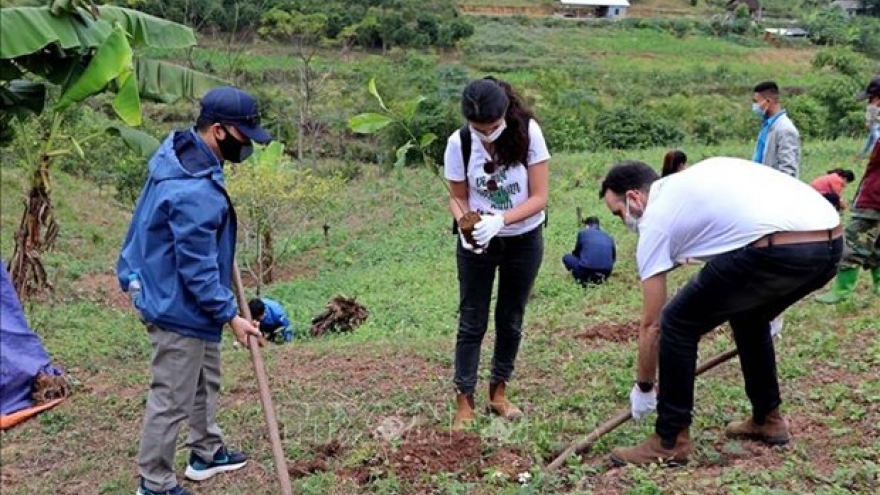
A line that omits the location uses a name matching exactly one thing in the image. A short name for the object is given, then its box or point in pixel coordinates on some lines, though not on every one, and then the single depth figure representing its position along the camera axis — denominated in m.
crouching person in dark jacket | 9.76
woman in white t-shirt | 4.14
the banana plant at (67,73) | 5.56
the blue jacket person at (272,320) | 8.48
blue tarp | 3.02
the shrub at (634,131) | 24.61
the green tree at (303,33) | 21.75
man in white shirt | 3.46
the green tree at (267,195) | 13.09
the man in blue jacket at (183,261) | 3.59
